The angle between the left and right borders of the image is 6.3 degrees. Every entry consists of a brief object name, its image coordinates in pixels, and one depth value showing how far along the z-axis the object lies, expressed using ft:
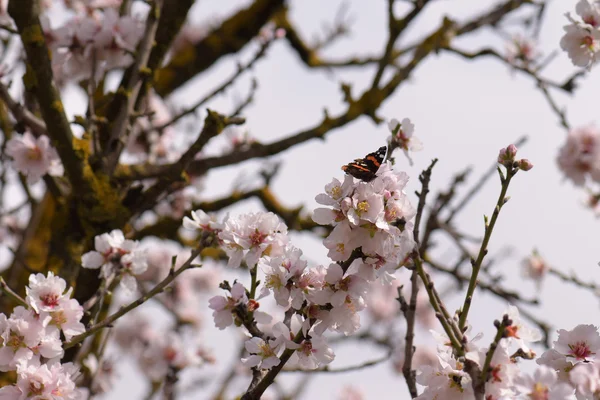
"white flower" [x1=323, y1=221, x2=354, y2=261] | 11.48
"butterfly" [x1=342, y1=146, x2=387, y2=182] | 11.46
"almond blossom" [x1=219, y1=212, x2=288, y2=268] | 11.60
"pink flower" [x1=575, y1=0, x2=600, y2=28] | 12.01
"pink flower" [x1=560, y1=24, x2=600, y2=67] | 12.02
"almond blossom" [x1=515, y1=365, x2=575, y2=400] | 11.30
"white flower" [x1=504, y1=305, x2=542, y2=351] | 11.44
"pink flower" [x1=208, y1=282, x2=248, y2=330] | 11.61
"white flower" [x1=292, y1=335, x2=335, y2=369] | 11.56
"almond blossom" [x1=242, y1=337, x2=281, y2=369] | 11.56
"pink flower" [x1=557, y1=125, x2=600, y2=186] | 12.99
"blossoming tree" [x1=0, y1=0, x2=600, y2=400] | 11.49
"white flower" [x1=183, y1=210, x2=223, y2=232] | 11.75
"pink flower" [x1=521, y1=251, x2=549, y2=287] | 16.17
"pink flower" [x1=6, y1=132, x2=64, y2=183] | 12.33
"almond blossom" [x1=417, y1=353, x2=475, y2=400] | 11.47
